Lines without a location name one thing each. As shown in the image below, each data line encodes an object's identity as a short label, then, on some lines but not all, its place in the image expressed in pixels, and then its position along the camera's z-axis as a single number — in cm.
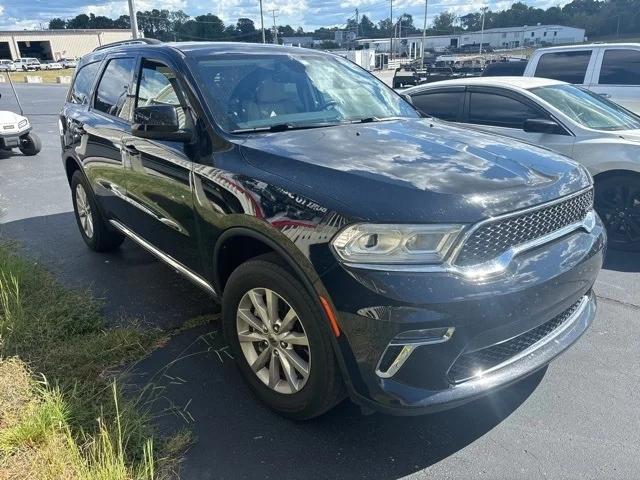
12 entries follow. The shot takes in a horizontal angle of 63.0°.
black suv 217
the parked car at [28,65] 6794
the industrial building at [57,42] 8825
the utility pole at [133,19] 1783
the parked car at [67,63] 7244
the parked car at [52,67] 7101
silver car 495
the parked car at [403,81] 1500
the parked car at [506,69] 1070
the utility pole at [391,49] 7744
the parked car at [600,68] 788
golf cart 1037
